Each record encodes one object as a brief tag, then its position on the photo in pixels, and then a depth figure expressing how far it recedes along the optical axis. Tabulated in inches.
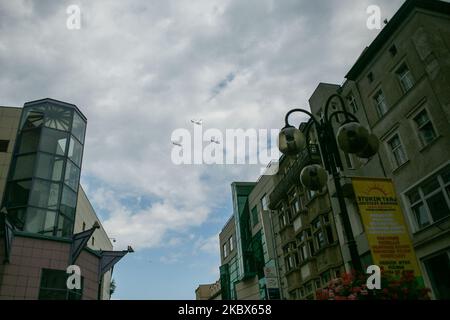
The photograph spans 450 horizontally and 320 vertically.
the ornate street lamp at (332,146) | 241.3
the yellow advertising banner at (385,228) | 406.9
